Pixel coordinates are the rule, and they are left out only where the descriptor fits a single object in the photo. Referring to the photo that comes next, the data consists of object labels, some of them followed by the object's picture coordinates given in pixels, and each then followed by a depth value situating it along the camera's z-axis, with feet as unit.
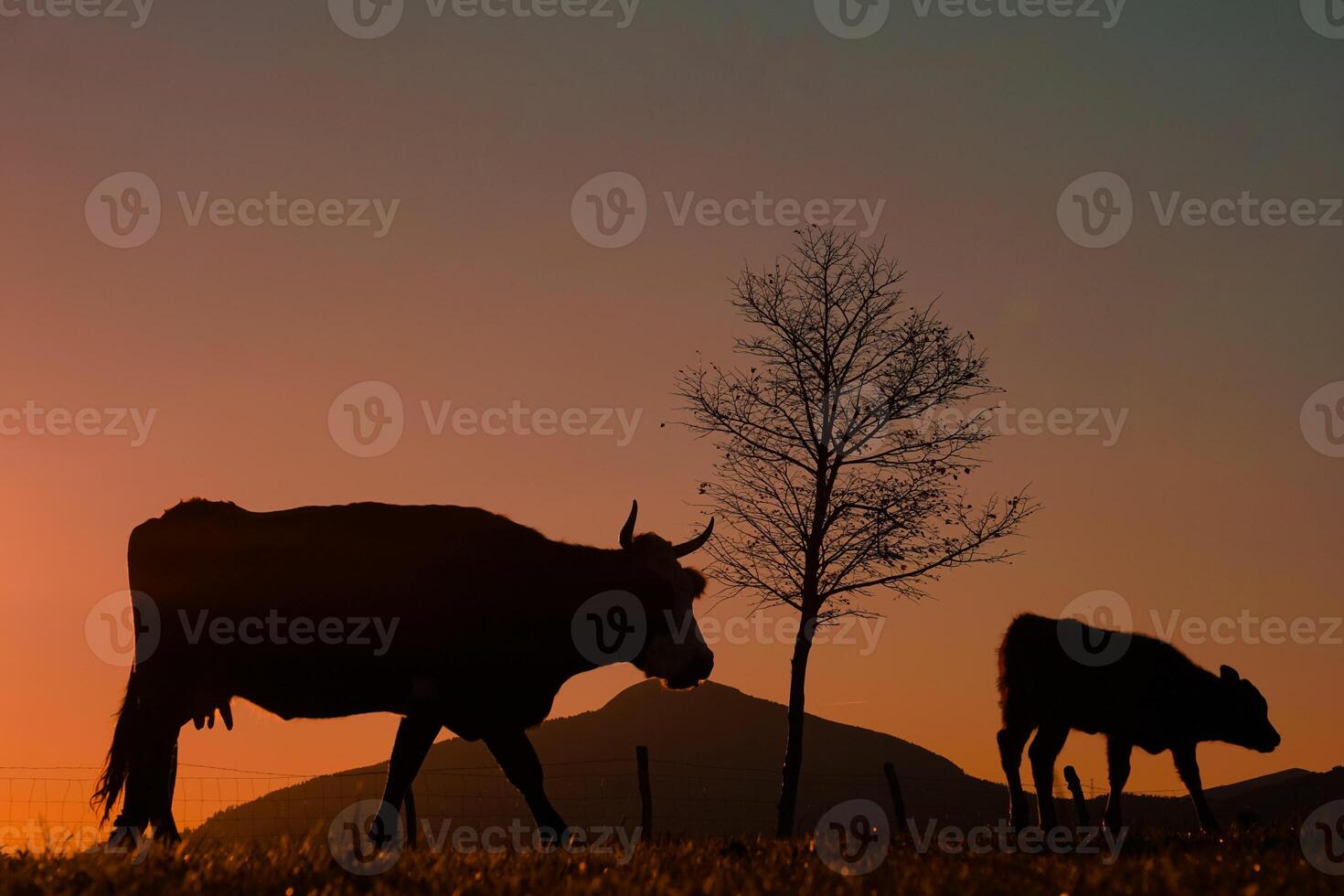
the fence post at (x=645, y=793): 61.21
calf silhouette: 67.67
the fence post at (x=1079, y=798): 72.49
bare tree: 77.20
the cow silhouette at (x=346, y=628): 48.57
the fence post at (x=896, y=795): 68.80
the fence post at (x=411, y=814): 51.91
